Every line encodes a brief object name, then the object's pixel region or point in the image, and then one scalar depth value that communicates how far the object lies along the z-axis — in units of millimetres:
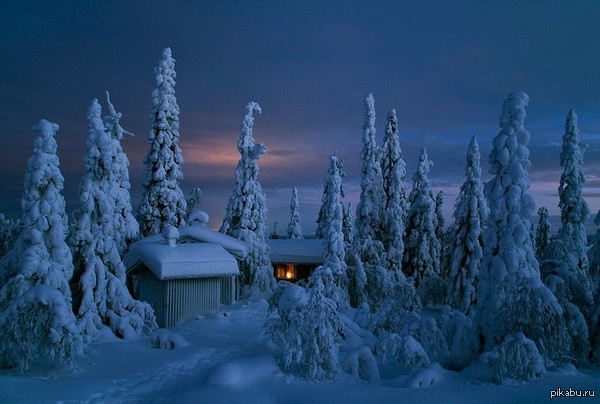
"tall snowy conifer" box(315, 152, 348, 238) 46816
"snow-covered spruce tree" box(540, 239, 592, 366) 12648
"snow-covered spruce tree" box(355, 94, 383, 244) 34594
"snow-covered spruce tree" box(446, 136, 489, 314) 25578
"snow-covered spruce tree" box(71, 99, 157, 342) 16781
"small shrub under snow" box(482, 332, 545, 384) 10492
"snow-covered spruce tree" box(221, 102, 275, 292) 29594
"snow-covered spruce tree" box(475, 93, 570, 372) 11352
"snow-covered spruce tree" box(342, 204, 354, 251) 59469
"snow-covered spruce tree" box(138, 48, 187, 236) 27828
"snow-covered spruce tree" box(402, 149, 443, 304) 32156
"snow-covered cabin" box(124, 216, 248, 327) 21000
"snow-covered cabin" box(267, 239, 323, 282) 37312
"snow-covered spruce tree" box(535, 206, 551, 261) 38500
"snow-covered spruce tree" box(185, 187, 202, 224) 42031
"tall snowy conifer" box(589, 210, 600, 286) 14637
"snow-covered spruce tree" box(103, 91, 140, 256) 23766
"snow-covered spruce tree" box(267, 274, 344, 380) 11727
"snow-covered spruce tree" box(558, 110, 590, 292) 26766
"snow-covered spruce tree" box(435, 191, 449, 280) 34188
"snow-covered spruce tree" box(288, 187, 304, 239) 63188
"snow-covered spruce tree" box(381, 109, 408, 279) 32844
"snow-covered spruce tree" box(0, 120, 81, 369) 11727
